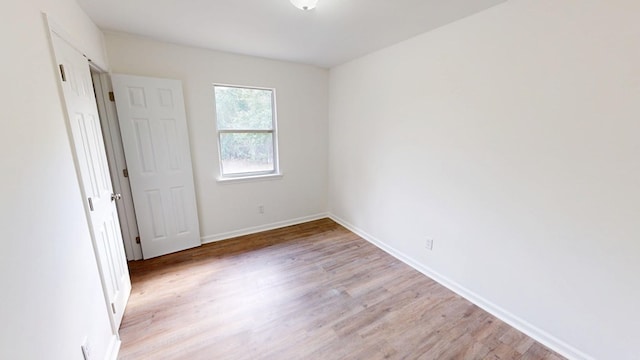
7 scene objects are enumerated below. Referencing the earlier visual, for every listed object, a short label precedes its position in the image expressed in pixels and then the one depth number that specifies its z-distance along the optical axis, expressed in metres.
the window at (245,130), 3.23
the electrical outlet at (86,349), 1.28
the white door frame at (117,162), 2.44
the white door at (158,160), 2.57
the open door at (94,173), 1.52
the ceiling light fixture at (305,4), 1.71
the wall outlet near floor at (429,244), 2.54
